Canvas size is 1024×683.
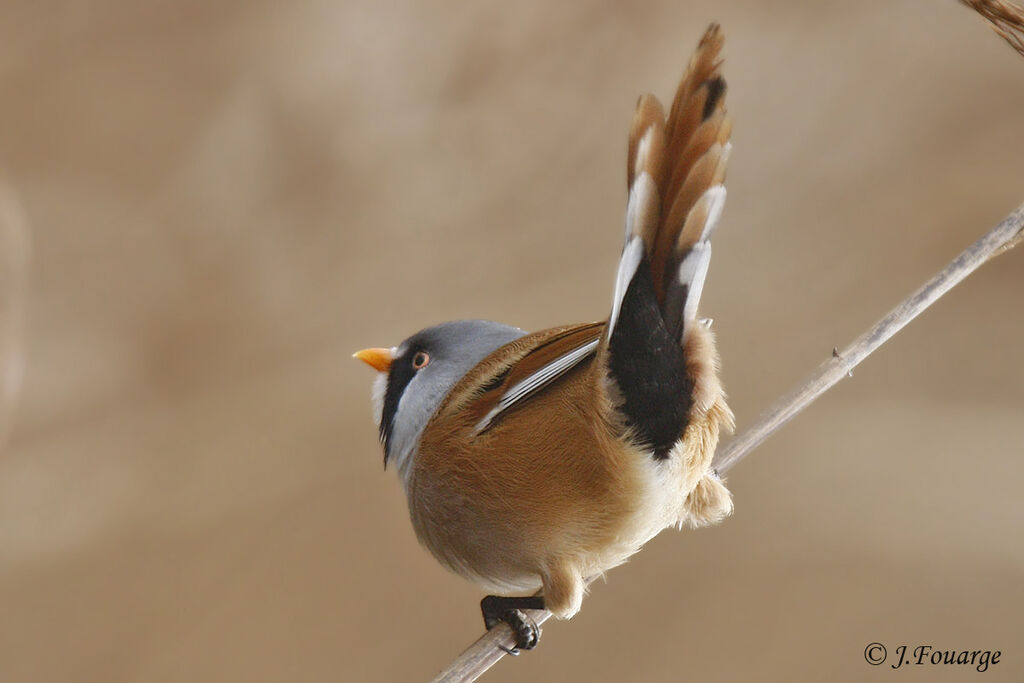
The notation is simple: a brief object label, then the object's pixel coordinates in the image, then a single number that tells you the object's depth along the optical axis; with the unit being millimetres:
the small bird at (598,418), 3162
